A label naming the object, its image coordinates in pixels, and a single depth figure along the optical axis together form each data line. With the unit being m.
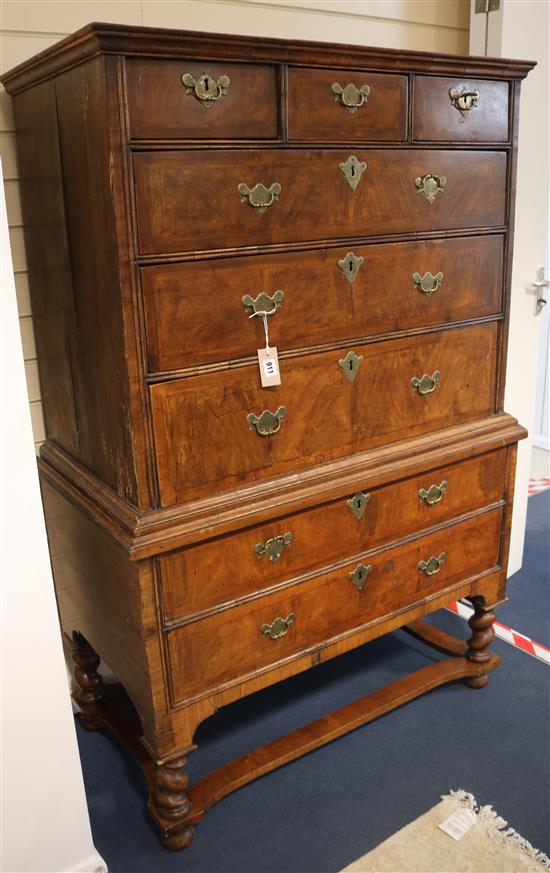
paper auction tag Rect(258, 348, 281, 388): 1.75
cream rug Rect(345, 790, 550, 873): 1.89
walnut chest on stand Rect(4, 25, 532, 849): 1.57
